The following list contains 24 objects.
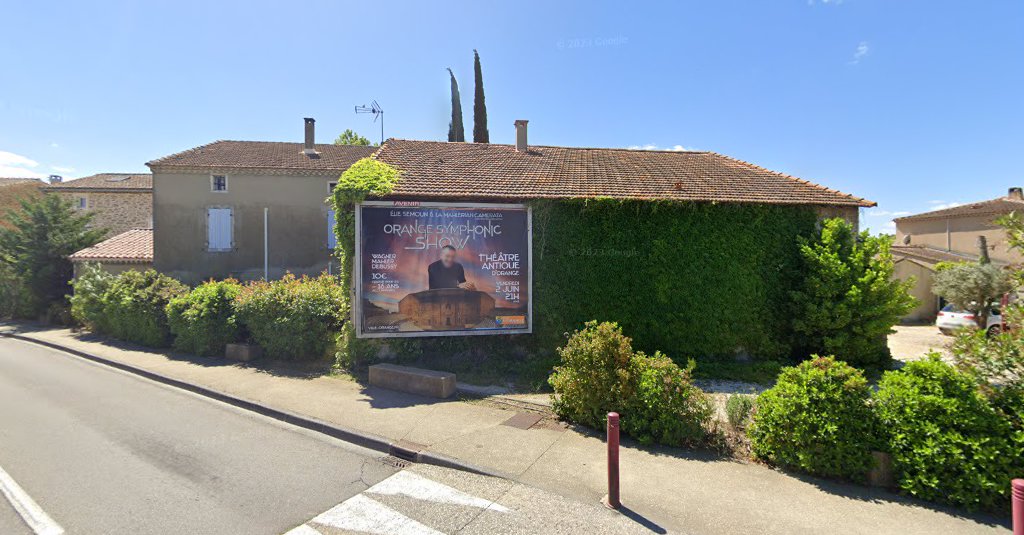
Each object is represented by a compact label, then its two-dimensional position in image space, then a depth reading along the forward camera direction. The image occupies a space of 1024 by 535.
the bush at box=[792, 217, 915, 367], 9.23
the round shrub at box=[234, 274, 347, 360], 10.04
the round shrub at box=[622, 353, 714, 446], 5.51
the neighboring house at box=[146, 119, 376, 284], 19.45
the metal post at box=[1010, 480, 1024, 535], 2.97
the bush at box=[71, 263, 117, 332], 14.52
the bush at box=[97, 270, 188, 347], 12.48
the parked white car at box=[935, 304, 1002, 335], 14.87
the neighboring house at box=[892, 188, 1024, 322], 20.14
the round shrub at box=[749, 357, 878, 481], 4.57
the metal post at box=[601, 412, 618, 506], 4.20
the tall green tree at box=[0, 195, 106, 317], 19.55
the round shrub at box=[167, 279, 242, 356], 11.01
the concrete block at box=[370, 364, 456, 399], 7.78
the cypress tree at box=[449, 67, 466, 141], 25.58
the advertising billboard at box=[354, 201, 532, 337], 8.89
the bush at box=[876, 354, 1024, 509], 3.97
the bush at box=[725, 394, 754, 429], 5.90
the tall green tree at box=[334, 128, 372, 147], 35.97
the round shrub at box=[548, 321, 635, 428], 5.90
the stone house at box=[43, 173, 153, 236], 28.31
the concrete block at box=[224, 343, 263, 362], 10.53
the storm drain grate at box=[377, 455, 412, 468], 5.33
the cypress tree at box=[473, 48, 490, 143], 23.39
